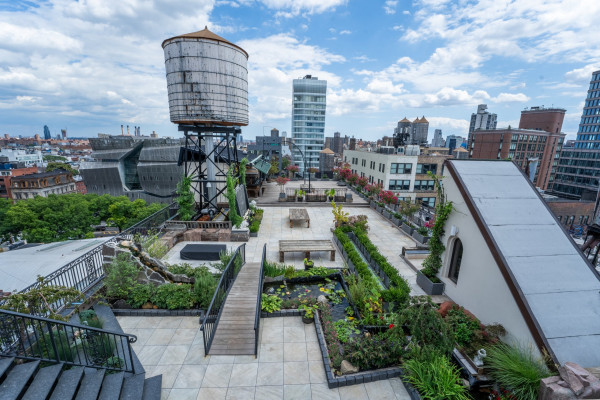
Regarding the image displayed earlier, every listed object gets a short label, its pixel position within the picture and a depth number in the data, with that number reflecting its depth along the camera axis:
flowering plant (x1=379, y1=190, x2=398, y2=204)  22.95
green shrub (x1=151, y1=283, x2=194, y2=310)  8.80
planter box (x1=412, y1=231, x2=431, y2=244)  16.06
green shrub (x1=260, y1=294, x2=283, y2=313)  8.94
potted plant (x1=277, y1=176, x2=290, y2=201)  31.45
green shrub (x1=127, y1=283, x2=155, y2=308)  8.83
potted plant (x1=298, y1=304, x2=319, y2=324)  8.45
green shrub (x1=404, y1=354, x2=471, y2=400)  5.68
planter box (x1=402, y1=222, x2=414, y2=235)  17.36
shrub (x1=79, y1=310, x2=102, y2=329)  7.29
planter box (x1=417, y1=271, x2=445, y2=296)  10.45
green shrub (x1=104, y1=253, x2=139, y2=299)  8.91
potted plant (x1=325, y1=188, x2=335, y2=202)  24.76
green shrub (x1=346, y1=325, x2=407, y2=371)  6.76
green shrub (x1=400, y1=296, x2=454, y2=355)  6.32
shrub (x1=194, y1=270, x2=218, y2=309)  8.84
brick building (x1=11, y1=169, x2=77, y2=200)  57.47
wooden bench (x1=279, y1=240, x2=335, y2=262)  13.38
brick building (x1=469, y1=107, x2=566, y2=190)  69.12
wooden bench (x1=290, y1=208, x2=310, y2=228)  18.62
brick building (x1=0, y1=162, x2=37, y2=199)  59.70
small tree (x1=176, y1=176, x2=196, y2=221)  16.17
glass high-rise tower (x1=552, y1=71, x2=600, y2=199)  75.62
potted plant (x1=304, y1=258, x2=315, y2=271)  12.52
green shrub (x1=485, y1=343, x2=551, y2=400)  5.47
